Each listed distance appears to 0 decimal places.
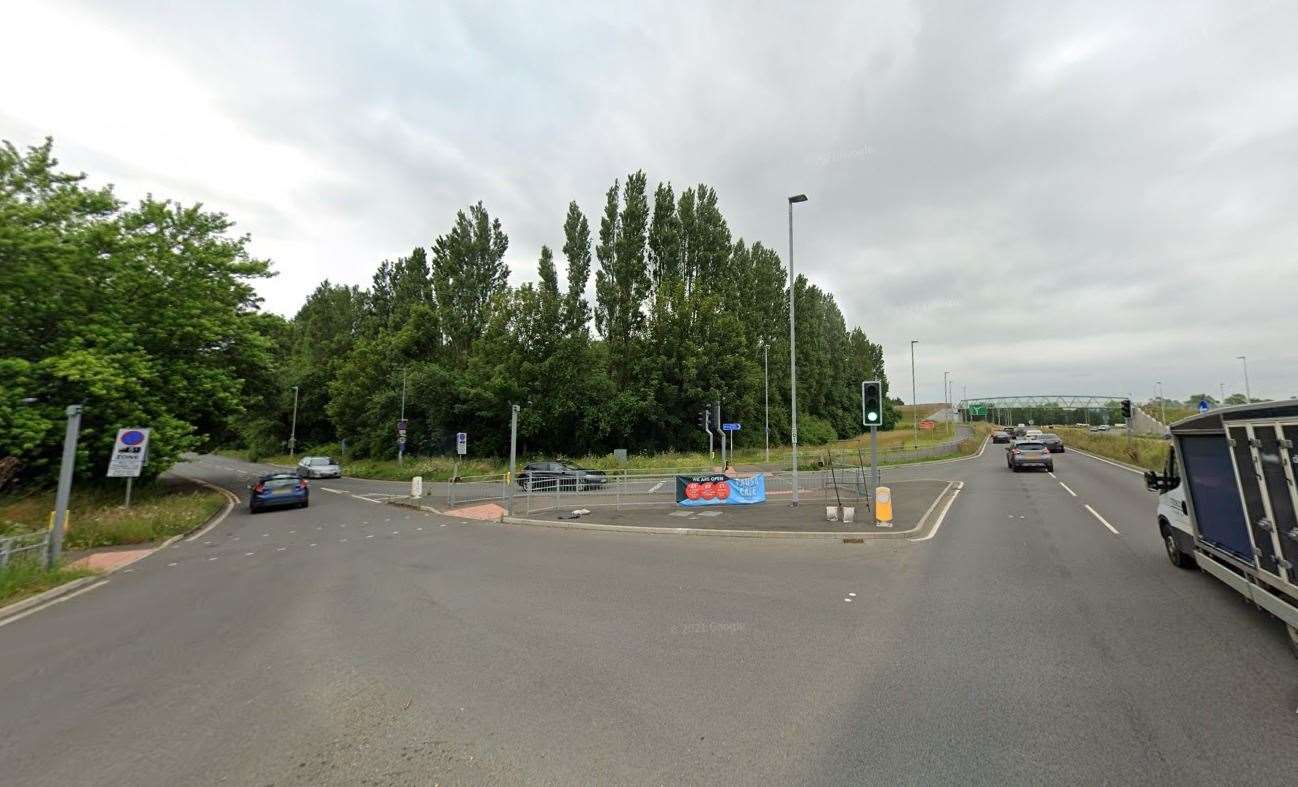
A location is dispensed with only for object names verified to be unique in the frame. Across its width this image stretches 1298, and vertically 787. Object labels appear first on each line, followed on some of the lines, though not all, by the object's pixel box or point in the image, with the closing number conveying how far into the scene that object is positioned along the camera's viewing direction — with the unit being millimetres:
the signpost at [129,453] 12695
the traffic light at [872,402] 13734
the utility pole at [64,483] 10328
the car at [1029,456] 26672
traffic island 12531
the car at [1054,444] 41094
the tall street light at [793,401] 16597
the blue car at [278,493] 20938
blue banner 17875
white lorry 4715
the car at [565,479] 21370
